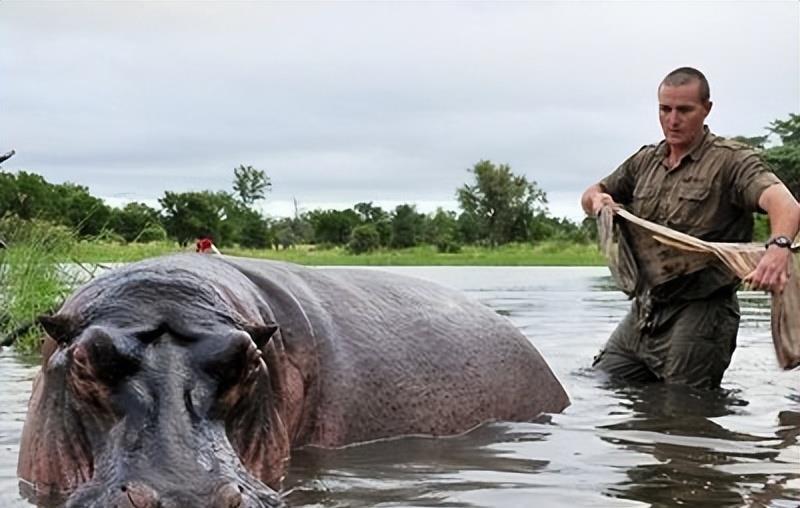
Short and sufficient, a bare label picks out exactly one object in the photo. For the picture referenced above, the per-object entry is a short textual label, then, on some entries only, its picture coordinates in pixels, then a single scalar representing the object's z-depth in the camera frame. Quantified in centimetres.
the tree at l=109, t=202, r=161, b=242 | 2560
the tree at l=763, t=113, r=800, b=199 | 2899
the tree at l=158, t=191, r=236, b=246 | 3684
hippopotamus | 337
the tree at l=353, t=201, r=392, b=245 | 6327
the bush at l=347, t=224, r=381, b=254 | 5666
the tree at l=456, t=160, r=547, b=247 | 6988
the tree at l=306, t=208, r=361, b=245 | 6688
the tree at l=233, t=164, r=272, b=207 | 7575
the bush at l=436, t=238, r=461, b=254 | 6069
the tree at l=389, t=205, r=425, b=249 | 6400
